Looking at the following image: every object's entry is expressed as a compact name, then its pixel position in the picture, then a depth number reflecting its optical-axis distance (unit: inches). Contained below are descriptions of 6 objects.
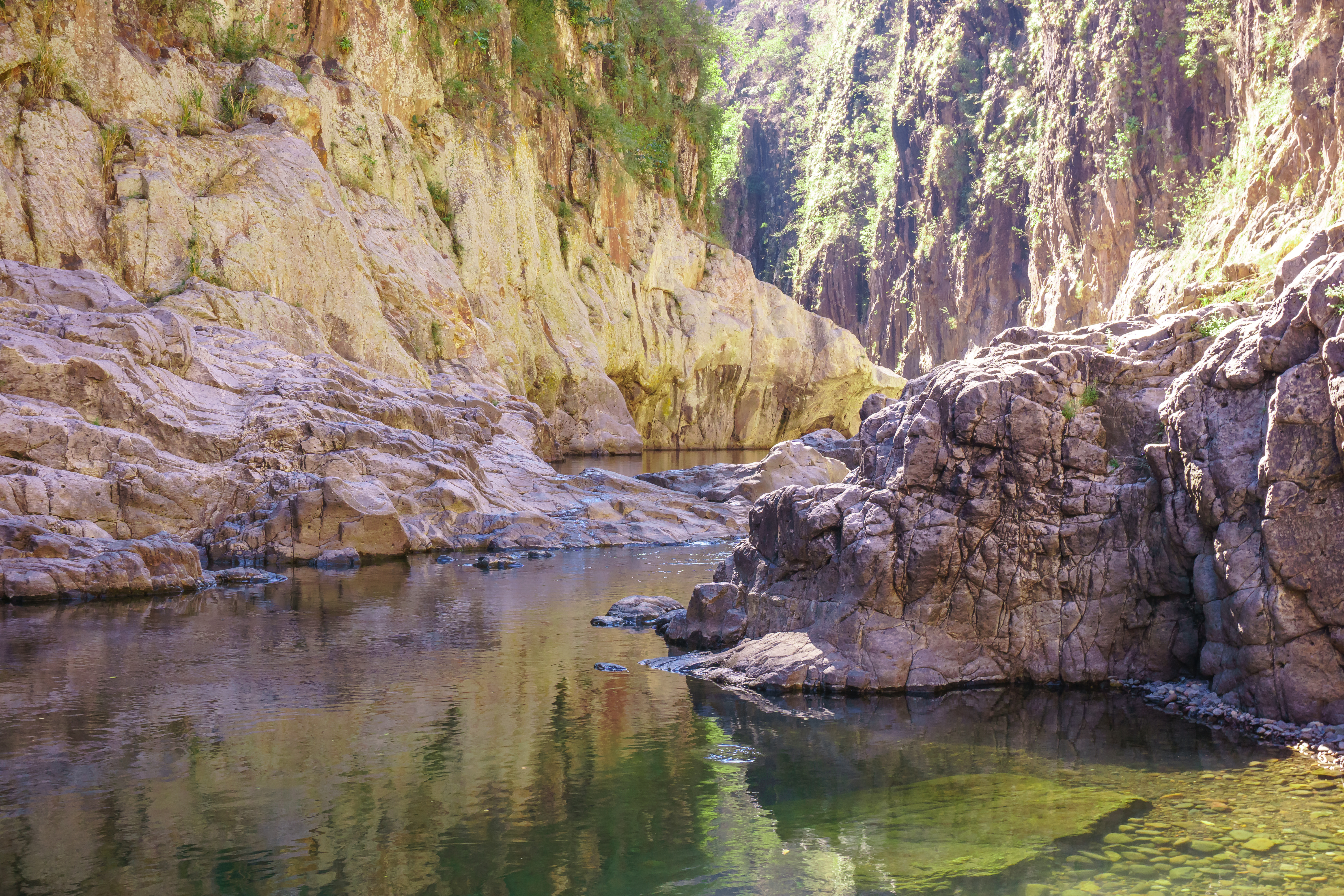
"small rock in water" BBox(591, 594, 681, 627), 544.1
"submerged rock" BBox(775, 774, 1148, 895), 246.8
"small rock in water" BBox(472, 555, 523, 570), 740.0
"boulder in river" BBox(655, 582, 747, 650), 477.4
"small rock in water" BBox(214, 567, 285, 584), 642.8
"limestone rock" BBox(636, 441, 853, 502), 1066.1
